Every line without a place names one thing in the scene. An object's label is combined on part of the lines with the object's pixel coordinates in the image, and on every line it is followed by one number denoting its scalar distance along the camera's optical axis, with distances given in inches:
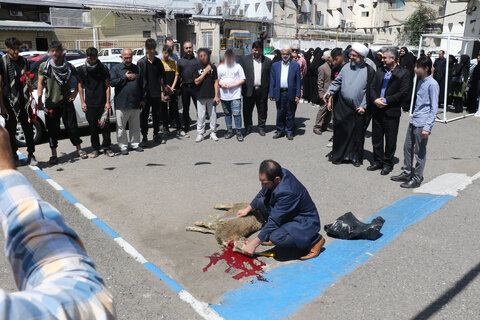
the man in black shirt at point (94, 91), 283.6
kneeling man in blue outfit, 161.0
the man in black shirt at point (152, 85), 320.5
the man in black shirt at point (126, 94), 294.7
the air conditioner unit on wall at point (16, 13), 1155.3
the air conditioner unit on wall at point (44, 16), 1203.2
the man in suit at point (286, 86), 343.3
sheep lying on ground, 176.6
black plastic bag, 181.6
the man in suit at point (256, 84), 360.5
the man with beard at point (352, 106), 271.7
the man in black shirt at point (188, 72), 341.7
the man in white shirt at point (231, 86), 345.1
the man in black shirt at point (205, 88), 338.6
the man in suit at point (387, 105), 257.9
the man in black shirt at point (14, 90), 254.7
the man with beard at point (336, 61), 330.6
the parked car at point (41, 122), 312.3
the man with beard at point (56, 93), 267.3
